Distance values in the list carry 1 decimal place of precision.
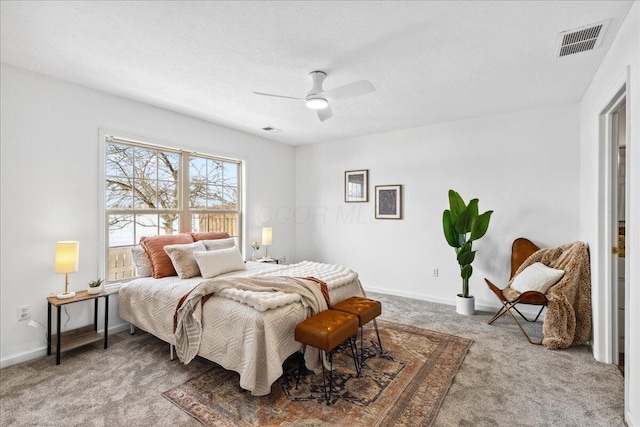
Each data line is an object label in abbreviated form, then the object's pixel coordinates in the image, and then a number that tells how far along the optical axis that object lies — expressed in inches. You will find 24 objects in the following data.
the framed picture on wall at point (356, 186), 203.0
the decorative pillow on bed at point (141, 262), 132.4
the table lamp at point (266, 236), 197.0
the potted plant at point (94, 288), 115.3
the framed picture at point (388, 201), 189.2
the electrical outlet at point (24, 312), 107.5
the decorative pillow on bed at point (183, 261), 126.0
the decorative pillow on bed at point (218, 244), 147.3
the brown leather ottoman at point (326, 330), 83.7
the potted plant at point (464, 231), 146.3
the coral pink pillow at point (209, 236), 152.8
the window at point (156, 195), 137.2
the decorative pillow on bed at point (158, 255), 128.6
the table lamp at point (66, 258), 107.3
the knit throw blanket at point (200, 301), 97.6
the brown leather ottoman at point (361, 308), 101.7
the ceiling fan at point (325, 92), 100.0
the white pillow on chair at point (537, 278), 121.8
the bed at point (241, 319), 83.3
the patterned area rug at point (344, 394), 76.8
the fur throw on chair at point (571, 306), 114.4
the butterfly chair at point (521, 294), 120.9
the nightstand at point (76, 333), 105.2
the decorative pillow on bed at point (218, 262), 127.2
